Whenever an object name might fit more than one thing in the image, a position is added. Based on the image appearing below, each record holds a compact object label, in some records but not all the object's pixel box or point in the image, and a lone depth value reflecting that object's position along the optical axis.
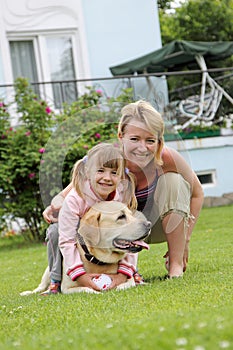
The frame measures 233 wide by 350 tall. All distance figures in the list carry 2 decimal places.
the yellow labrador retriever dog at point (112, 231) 7.52
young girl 7.71
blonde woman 7.84
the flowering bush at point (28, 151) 16.44
